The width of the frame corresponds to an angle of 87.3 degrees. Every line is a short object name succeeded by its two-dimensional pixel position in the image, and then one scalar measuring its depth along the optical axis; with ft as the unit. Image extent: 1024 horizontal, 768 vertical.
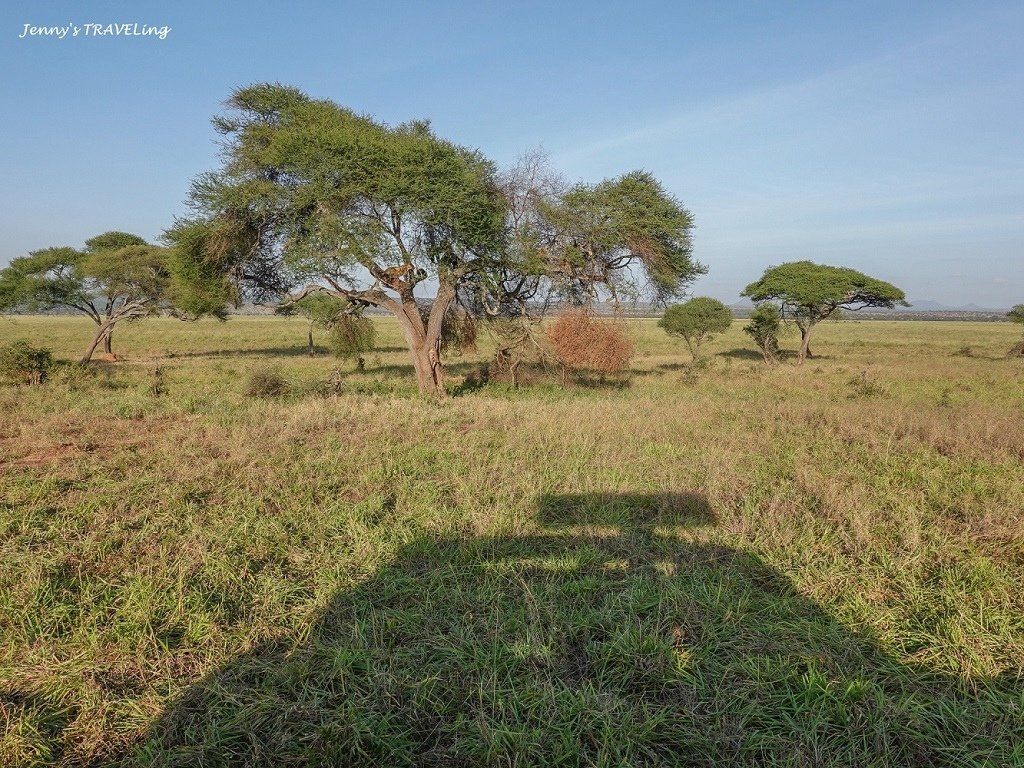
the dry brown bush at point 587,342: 57.57
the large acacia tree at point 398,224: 45.37
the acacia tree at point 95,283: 88.58
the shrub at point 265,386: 48.93
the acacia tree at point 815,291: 103.30
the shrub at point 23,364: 53.26
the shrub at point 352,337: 74.13
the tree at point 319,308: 58.49
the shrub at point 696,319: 110.73
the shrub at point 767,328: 108.99
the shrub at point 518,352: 58.54
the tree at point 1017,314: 134.31
